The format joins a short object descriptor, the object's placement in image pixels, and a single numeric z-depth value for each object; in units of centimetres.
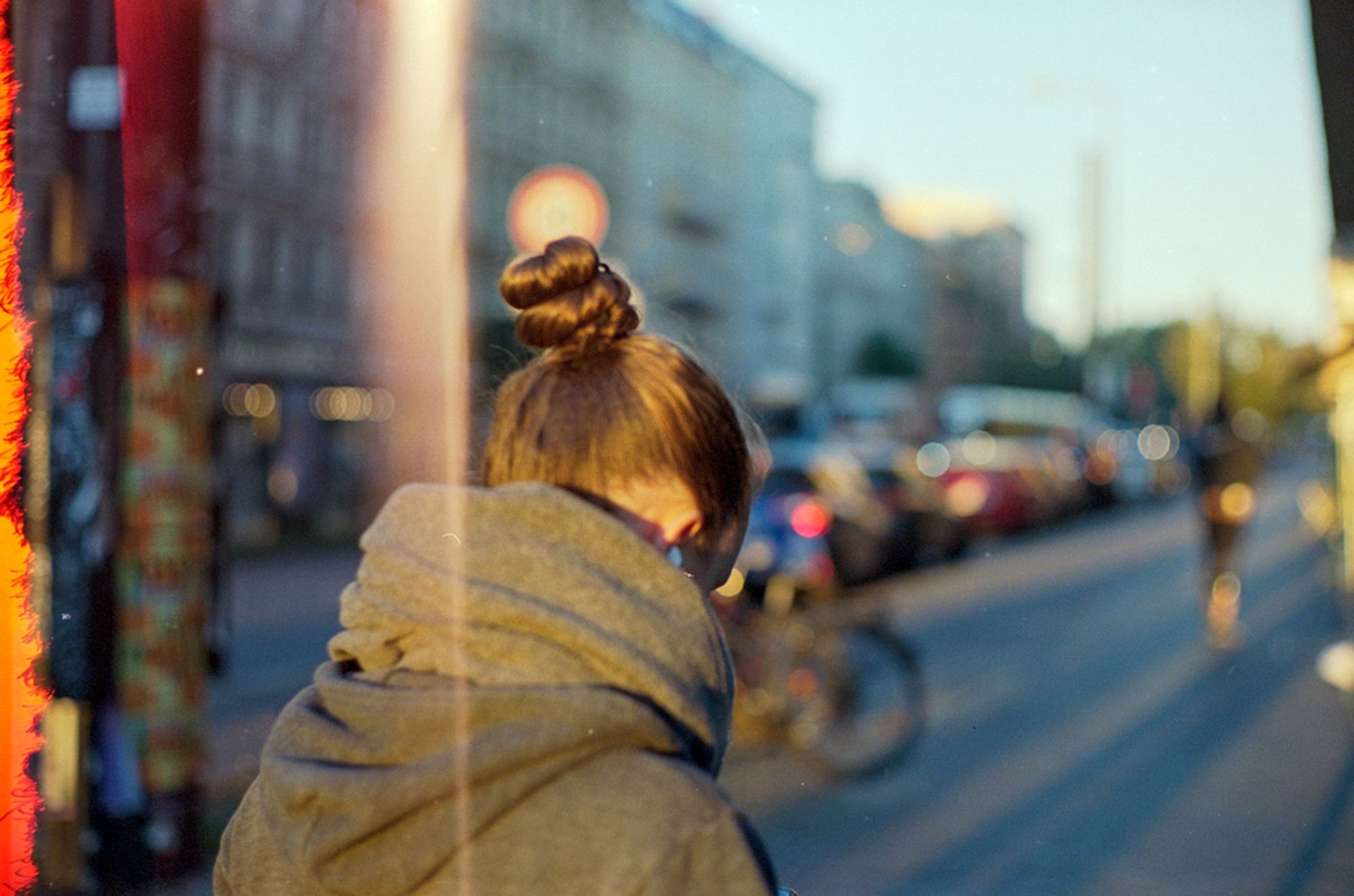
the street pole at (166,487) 410
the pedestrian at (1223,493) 1031
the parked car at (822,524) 1188
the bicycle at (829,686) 618
